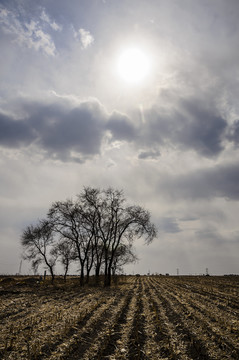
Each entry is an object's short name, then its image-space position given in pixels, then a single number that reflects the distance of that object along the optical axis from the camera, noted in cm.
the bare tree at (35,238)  3994
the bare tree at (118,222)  3225
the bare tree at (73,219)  3306
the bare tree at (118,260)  4752
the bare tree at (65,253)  5441
